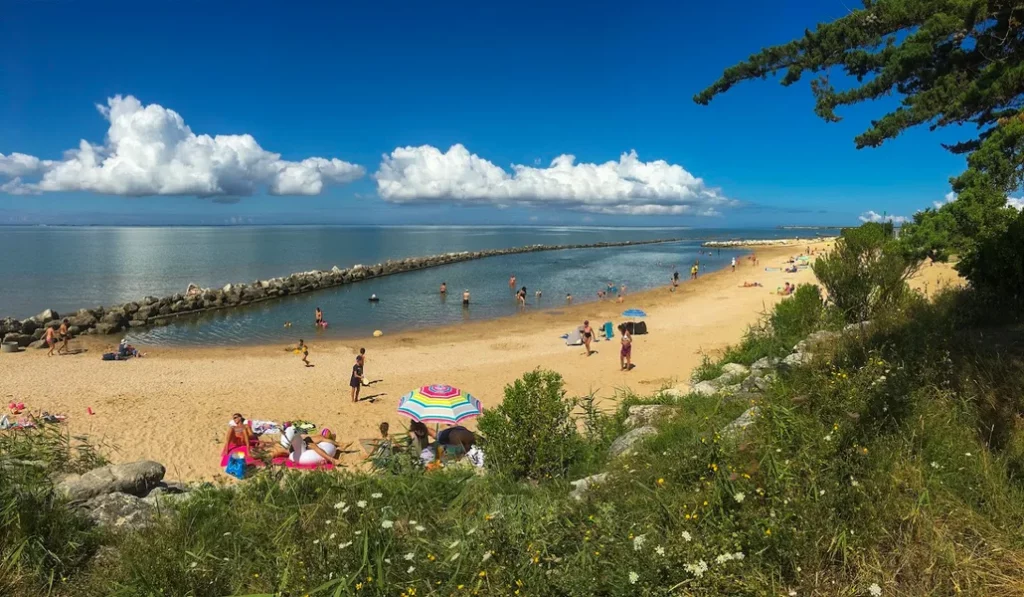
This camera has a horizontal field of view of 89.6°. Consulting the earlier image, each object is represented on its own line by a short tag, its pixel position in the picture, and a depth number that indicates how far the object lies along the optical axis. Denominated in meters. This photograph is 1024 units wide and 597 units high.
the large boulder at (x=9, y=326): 22.78
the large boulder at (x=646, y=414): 7.09
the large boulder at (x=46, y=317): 24.79
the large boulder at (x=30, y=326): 23.59
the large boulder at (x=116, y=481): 4.97
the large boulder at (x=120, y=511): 4.32
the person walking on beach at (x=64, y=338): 20.53
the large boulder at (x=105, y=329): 25.01
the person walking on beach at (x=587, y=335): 18.91
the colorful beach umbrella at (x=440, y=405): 9.73
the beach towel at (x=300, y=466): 9.19
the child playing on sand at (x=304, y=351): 18.80
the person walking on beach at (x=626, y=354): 15.95
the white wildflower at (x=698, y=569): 2.72
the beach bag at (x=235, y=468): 9.45
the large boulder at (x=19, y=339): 21.58
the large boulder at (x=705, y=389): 8.50
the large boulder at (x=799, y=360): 7.00
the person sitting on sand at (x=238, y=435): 10.08
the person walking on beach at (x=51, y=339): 20.48
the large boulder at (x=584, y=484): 4.39
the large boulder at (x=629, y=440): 5.92
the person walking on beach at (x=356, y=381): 14.18
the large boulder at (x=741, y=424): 4.47
